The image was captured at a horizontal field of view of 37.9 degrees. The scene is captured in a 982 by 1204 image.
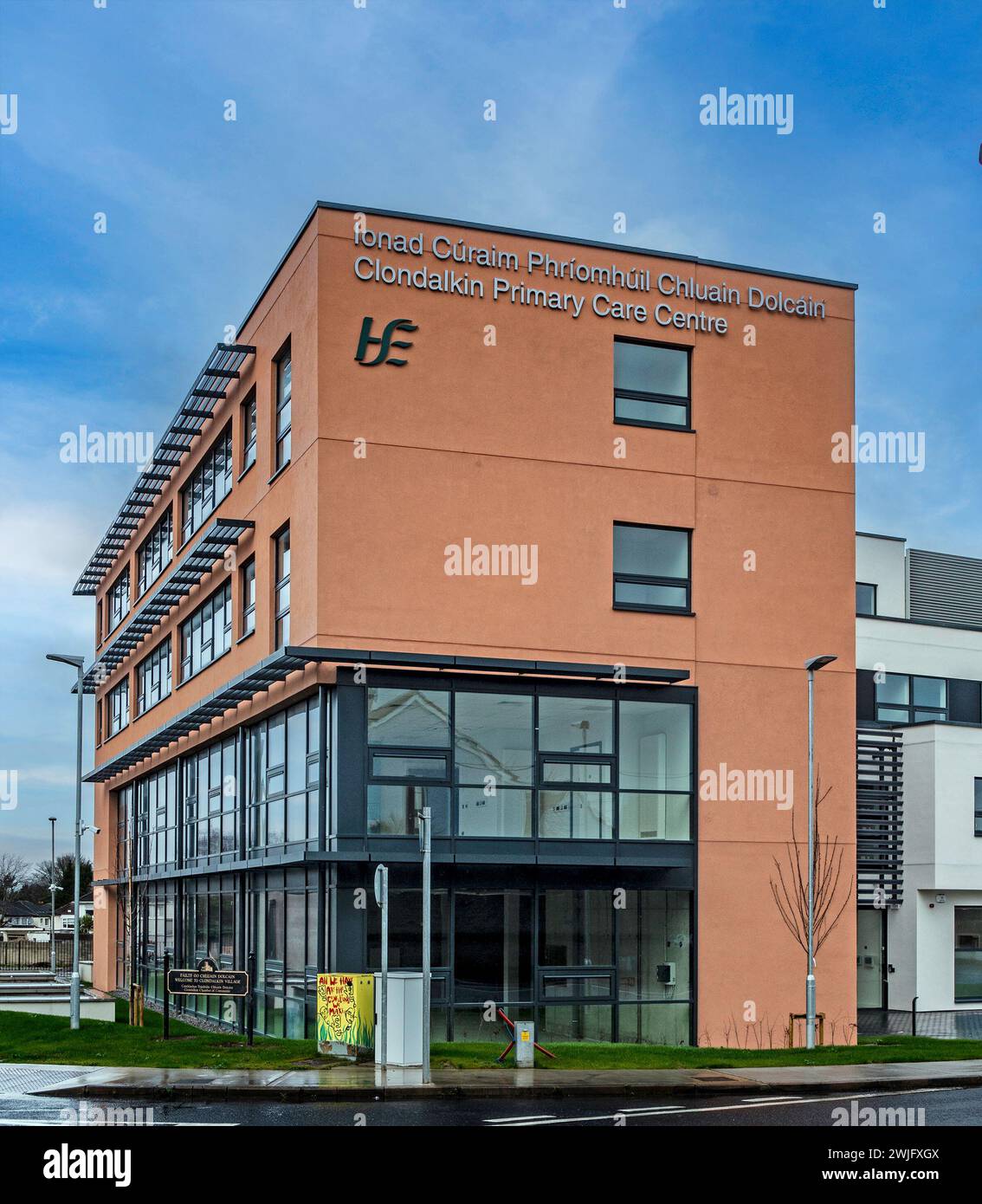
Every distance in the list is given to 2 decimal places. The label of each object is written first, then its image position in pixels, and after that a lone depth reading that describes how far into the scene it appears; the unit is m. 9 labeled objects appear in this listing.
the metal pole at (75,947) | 27.48
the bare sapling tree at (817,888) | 27.55
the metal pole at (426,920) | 19.25
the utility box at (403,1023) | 20.17
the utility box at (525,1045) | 20.69
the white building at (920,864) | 38.22
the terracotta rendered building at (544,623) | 25.14
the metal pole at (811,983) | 24.91
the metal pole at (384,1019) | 20.09
